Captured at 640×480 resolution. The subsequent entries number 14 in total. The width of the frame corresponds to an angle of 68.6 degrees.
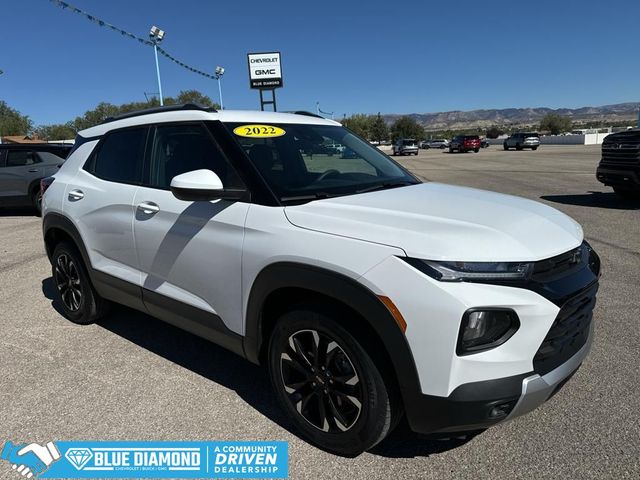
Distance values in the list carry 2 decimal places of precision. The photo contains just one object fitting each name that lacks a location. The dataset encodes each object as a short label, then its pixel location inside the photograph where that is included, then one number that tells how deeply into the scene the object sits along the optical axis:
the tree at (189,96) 68.21
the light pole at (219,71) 48.83
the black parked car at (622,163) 9.09
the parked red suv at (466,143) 45.72
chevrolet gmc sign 35.97
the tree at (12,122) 89.06
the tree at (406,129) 100.38
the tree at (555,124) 94.06
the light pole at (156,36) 32.56
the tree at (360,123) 95.36
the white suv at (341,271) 1.97
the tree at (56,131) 100.81
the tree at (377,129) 101.75
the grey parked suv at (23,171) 11.02
